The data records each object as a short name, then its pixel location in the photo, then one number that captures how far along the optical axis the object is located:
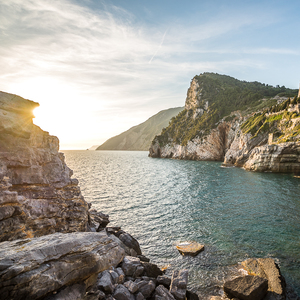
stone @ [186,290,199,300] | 10.60
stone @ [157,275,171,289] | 11.29
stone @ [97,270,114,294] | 9.23
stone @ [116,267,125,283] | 10.69
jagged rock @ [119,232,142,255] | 16.02
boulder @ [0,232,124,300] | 5.73
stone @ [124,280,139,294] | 9.86
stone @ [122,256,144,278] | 11.67
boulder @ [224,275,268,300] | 10.42
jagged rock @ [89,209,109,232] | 17.83
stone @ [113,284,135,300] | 9.12
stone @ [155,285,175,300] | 9.71
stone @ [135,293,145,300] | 9.49
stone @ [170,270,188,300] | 10.32
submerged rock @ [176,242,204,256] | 15.48
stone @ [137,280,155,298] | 10.03
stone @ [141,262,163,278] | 12.15
